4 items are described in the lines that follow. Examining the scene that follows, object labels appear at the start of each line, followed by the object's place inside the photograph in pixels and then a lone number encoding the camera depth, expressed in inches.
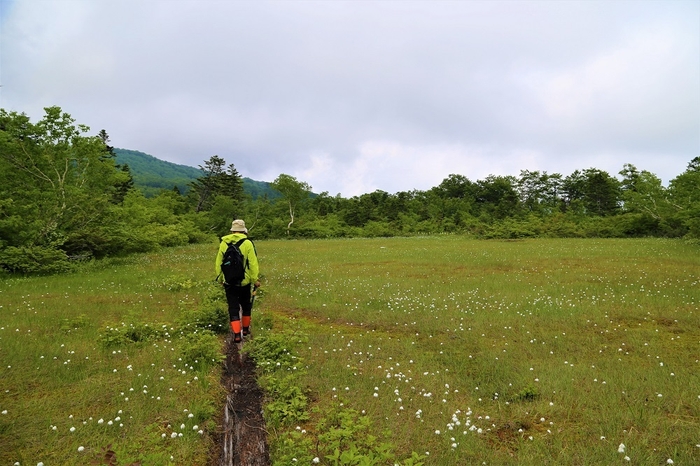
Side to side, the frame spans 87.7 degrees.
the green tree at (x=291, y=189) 3440.0
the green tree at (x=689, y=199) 1286.9
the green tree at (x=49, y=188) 775.0
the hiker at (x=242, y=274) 355.9
